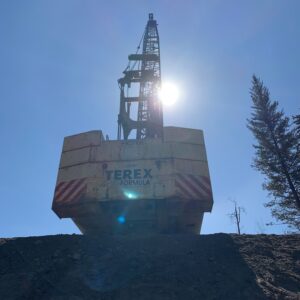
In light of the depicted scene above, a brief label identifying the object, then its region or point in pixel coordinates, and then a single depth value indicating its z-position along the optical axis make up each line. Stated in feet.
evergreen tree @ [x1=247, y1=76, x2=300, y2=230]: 59.48
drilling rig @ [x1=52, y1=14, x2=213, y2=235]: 32.40
